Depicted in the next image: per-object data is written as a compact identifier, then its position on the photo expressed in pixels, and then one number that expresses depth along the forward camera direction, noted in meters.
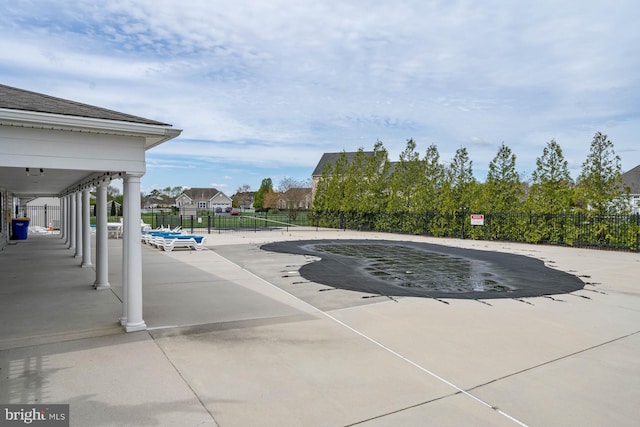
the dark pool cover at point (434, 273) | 9.00
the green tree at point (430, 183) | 26.20
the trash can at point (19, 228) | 20.27
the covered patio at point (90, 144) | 4.80
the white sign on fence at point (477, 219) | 22.55
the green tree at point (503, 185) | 22.34
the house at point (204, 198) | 100.56
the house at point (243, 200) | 98.63
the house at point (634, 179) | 47.97
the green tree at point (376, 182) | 31.33
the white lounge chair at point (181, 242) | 16.27
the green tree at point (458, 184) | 24.48
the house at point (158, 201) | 96.06
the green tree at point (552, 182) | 19.95
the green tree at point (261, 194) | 76.06
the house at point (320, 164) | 67.31
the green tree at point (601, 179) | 18.08
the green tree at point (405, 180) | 28.72
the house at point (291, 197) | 61.44
